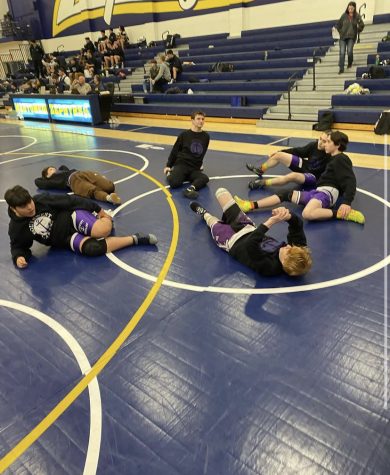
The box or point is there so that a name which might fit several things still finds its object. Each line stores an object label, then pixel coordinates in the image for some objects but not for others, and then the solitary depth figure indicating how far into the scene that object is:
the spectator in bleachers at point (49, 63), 22.23
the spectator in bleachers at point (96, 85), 14.28
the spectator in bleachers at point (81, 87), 13.30
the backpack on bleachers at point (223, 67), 14.60
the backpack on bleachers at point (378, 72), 10.39
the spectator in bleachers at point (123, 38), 20.47
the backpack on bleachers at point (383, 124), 8.70
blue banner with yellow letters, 17.97
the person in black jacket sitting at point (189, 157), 6.39
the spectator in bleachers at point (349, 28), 10.96
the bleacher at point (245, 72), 12.53
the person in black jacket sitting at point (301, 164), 5.69
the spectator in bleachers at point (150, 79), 15.09
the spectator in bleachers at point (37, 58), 22.92
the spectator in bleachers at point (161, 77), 14.95
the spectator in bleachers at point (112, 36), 20.41
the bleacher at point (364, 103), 9.41
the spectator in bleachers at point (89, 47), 20.96
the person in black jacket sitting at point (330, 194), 4.80
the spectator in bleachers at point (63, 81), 18.27
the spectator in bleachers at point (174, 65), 15.22
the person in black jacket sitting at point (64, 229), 4.28
